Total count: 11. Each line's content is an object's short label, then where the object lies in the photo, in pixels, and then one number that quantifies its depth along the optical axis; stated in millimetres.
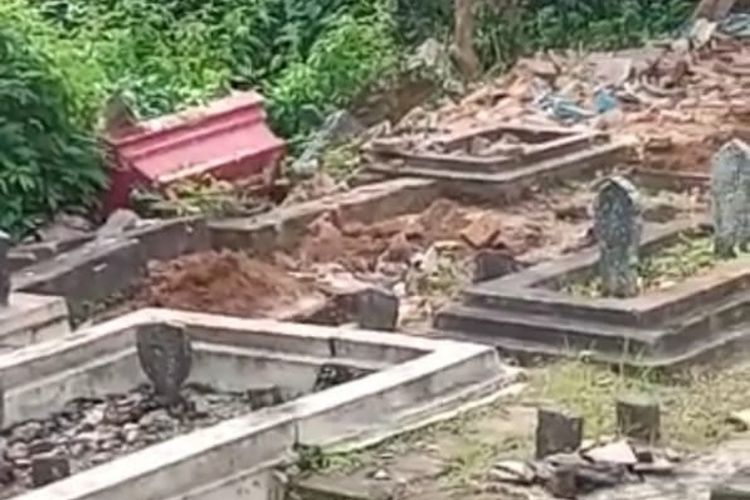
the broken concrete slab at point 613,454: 11455
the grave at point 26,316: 14533
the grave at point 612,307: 13564
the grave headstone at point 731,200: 15207
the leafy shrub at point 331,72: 23915
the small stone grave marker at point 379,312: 14391
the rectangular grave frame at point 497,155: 18929
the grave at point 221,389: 11508
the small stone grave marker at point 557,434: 11621
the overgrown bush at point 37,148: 19567
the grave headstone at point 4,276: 14734
